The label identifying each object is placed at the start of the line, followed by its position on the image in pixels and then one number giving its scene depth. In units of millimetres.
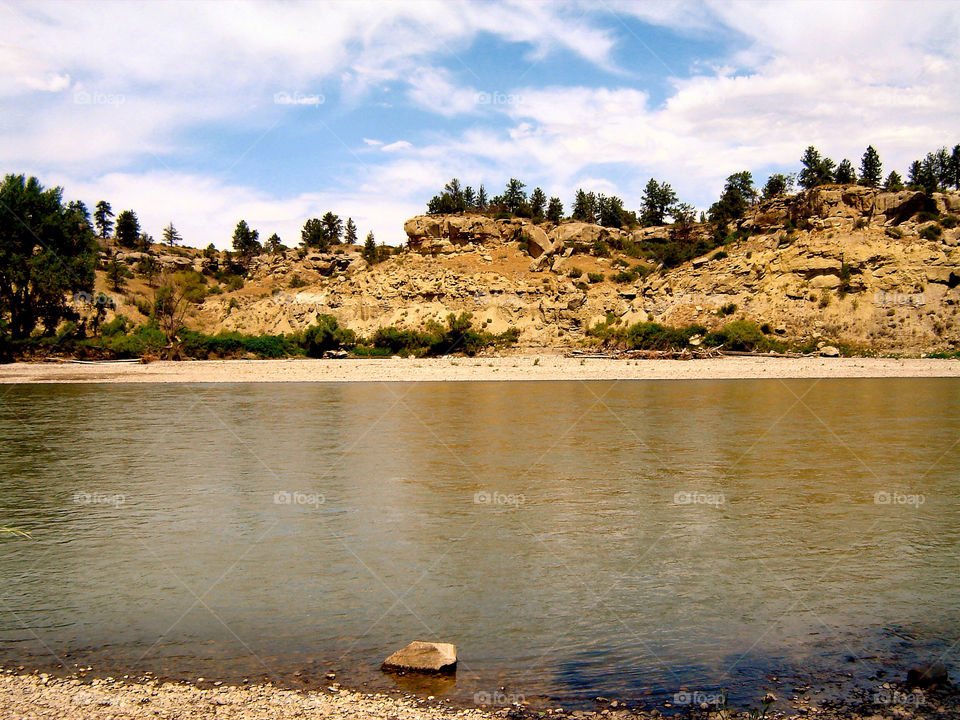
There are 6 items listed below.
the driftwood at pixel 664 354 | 40000
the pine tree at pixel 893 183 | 52916
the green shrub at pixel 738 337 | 42000
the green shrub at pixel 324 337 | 44938
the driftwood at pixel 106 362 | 41531
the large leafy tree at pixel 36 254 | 43719
